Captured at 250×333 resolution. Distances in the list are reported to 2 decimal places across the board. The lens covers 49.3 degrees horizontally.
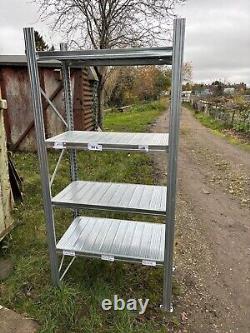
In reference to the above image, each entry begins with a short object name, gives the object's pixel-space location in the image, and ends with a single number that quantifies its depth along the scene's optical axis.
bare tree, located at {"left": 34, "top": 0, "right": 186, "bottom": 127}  9.34
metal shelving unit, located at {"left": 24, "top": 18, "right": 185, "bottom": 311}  1.95
